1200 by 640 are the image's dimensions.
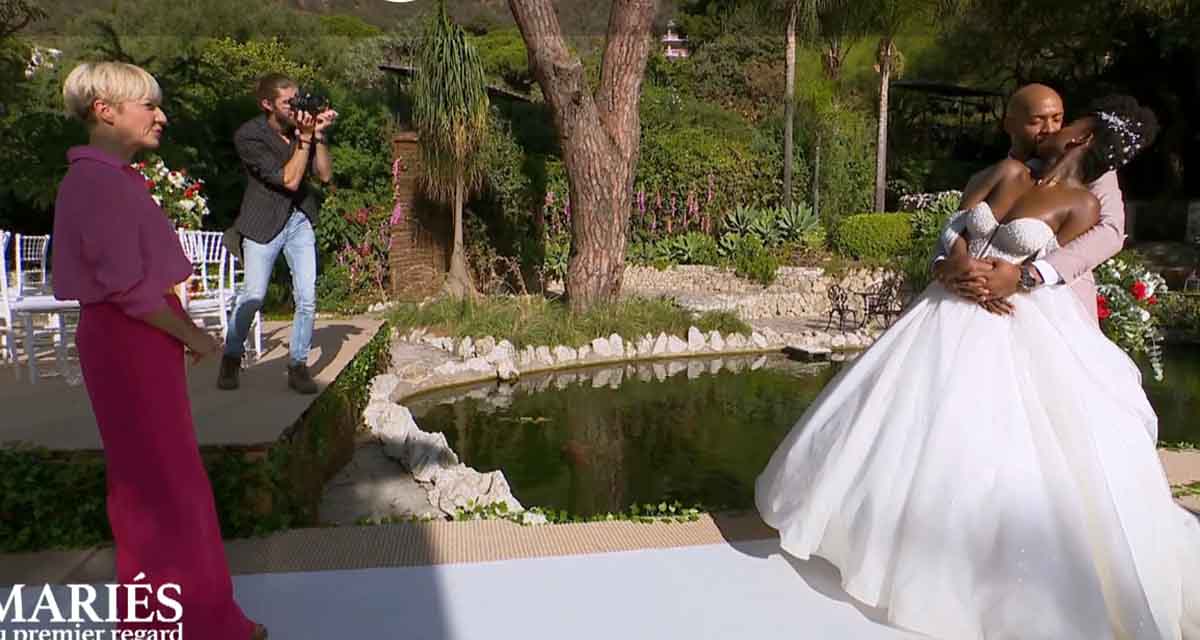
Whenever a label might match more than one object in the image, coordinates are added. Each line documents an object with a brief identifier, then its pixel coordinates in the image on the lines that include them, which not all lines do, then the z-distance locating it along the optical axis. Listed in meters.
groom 2.40
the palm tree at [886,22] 13.59
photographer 3.72
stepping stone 8.38
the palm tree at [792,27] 13.27
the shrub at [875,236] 12.16
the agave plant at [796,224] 12.94
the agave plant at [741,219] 13.02
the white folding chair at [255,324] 5.08
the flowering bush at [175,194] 5.90
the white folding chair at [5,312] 4.56
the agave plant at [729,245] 12.69
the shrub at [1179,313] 9.47
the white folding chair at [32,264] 5.11
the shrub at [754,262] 12.01
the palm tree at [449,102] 9.70
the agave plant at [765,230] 12.86
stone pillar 10.73
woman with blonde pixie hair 1.79
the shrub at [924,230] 10.69
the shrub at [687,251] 12.83
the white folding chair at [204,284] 4.90
